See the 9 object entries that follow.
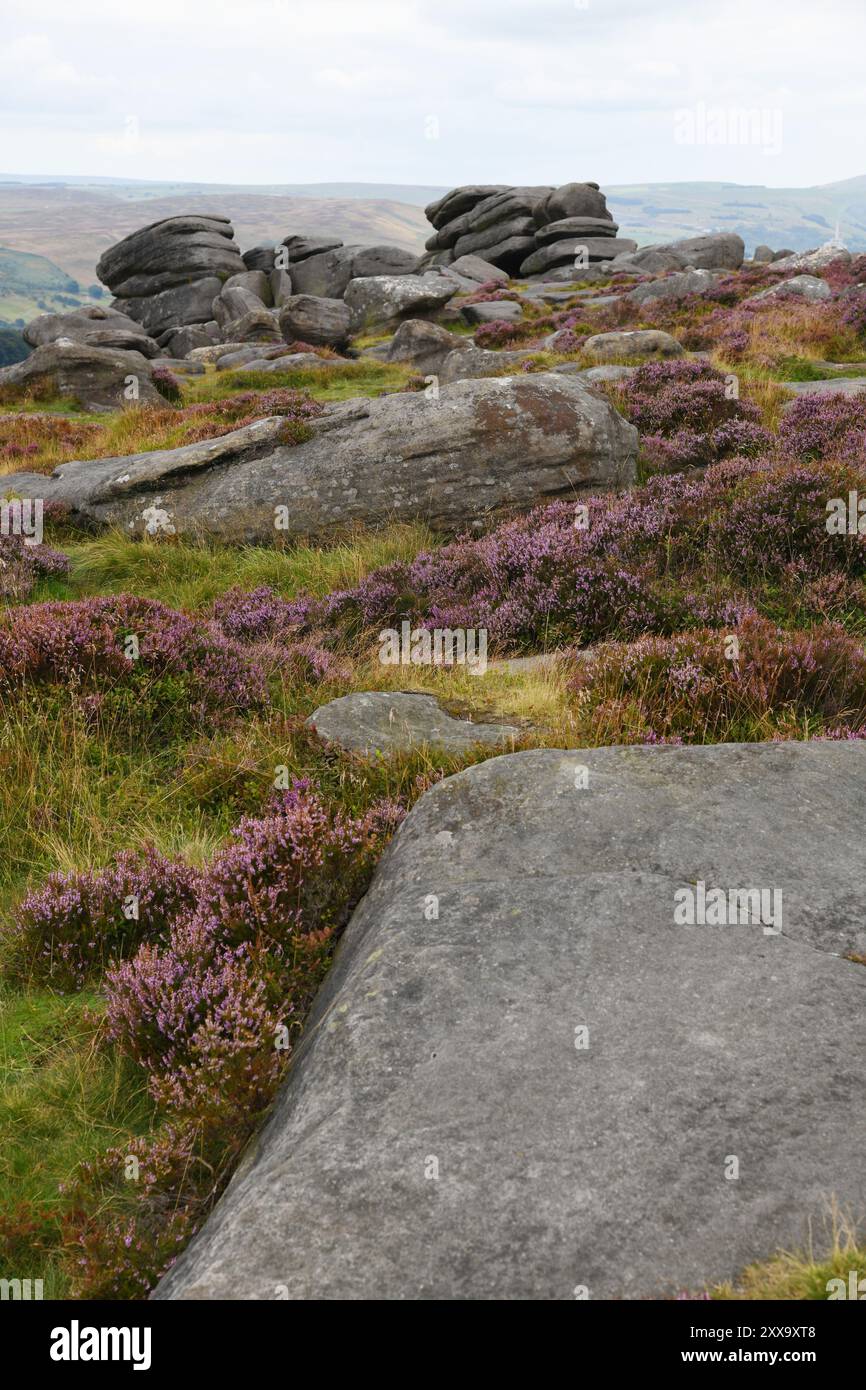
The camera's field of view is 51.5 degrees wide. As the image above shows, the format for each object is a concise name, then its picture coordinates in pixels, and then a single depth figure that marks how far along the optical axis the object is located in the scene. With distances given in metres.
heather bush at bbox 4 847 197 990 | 4.56
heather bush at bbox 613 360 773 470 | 12.95
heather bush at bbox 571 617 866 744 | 6.01
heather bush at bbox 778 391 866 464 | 11.71
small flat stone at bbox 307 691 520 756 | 6.09
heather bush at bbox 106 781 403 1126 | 3.59
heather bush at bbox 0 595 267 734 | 6.90
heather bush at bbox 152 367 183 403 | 27.56
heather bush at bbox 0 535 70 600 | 10.59
